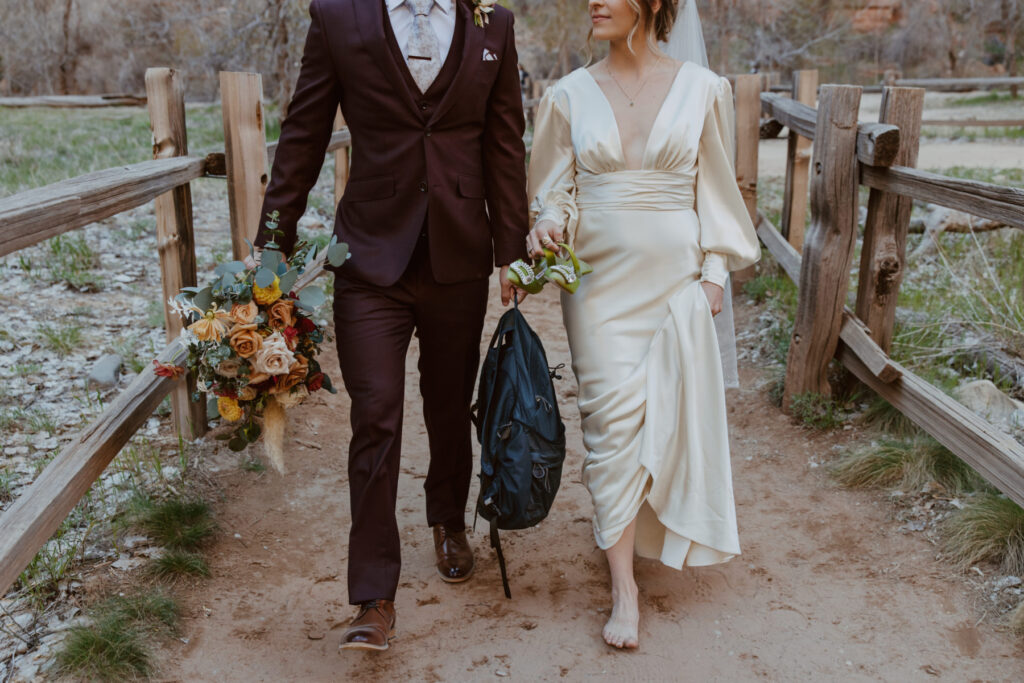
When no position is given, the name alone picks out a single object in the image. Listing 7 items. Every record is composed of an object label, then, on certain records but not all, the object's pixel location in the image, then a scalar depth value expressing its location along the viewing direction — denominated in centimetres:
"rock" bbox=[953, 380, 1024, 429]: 443
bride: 331
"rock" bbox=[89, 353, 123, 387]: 510
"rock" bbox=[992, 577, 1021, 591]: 340
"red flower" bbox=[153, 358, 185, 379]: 292
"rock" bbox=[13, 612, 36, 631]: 317
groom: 306
